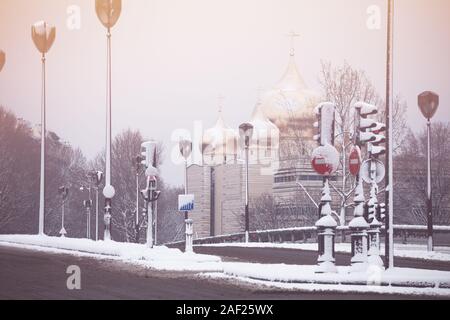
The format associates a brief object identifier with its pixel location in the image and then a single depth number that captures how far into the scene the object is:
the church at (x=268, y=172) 40.84
